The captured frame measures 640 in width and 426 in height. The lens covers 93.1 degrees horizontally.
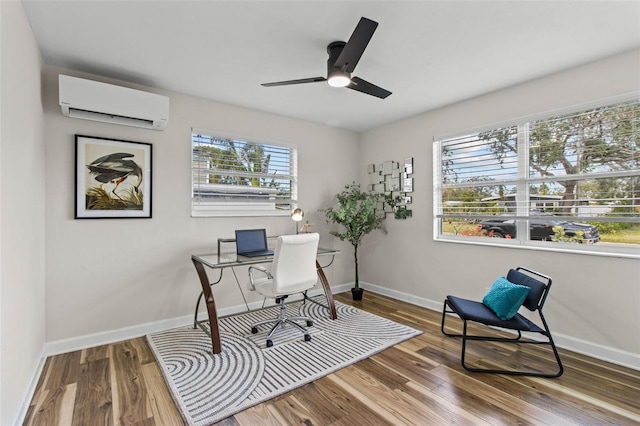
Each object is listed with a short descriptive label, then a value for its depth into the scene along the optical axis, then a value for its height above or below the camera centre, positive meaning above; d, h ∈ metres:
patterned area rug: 2.01 -1.23
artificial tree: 4.00 -0.08
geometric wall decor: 4.10 +0.37
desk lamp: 3.69 -0.05
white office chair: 2.72 -0.56
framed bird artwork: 2.72 +0.30
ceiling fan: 1.72 +1.00
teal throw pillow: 2.34 -0.70
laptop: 3.20 -0.35
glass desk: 2.65 -0.60
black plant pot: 4.15 -1.13
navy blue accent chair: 2.26 -0.85
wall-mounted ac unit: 2.45 +0.93
